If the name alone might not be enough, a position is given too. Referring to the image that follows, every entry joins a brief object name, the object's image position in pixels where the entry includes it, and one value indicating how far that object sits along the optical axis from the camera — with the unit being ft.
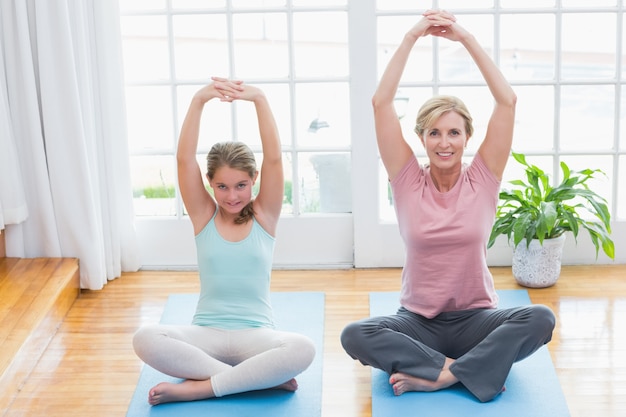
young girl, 9.48
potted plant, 12.48
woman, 9.54
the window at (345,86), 13.21
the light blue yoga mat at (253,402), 9.28
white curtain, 12.23
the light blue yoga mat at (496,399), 9.16
